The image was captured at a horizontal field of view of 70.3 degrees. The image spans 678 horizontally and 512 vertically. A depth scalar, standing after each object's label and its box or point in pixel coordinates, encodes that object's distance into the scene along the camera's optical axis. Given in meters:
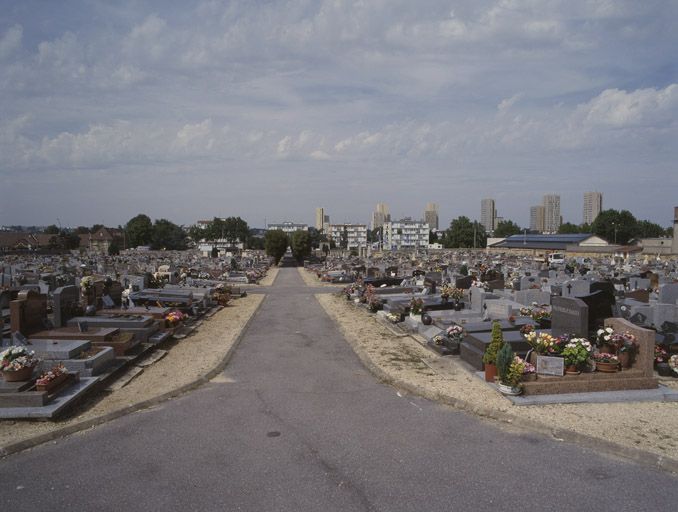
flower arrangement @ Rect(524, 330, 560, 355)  8.86
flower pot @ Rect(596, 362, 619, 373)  8.65
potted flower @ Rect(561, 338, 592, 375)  8.63
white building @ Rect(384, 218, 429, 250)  153.77
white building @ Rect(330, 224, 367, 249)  180.75
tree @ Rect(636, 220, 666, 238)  109.97
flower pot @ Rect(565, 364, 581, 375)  8.61
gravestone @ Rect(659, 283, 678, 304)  14.19
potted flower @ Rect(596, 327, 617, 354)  8.98
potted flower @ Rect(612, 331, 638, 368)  8.88
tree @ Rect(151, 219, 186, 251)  108.65
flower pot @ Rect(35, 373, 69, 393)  7.30
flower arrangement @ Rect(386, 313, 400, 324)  15.94
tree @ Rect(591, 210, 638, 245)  102.81
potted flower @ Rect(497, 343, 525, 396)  8.09
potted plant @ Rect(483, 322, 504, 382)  9.01
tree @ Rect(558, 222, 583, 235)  126.49
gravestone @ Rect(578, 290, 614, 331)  10.96
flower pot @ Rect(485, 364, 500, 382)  9.00
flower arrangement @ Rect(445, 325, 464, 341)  11.48
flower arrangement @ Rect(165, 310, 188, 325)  13.71
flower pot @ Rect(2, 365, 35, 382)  7.39
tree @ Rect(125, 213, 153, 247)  108.62
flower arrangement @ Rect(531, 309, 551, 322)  12.98
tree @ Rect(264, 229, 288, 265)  65.06
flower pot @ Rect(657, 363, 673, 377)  9.55
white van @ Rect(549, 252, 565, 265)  42.78
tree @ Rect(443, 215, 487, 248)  115.69
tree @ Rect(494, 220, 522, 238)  135.38
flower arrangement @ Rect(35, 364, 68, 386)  7.38
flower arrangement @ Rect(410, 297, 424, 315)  15.17
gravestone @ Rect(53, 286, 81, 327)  11.98
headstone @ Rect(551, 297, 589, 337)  9.95
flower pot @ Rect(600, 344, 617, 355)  8.98
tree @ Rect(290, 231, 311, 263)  65.19
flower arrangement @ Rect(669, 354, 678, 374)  9.41
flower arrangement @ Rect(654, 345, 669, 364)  9.94
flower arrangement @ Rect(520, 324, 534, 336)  11.12
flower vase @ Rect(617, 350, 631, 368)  8.88
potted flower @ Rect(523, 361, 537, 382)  8.45
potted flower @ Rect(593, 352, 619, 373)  8.66
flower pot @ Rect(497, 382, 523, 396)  8.11
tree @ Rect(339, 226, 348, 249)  131.85
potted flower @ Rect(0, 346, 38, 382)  7.39
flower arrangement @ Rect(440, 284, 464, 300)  16.55
